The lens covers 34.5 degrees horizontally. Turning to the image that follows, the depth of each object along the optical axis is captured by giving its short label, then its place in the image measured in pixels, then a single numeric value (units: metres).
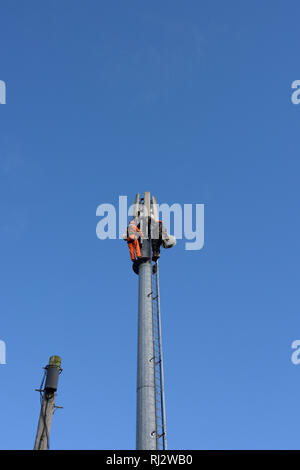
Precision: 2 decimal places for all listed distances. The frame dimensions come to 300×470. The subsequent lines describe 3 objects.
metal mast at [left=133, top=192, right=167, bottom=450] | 33.22
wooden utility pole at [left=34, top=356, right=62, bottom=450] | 27.34
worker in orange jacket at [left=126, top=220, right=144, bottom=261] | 43.72
